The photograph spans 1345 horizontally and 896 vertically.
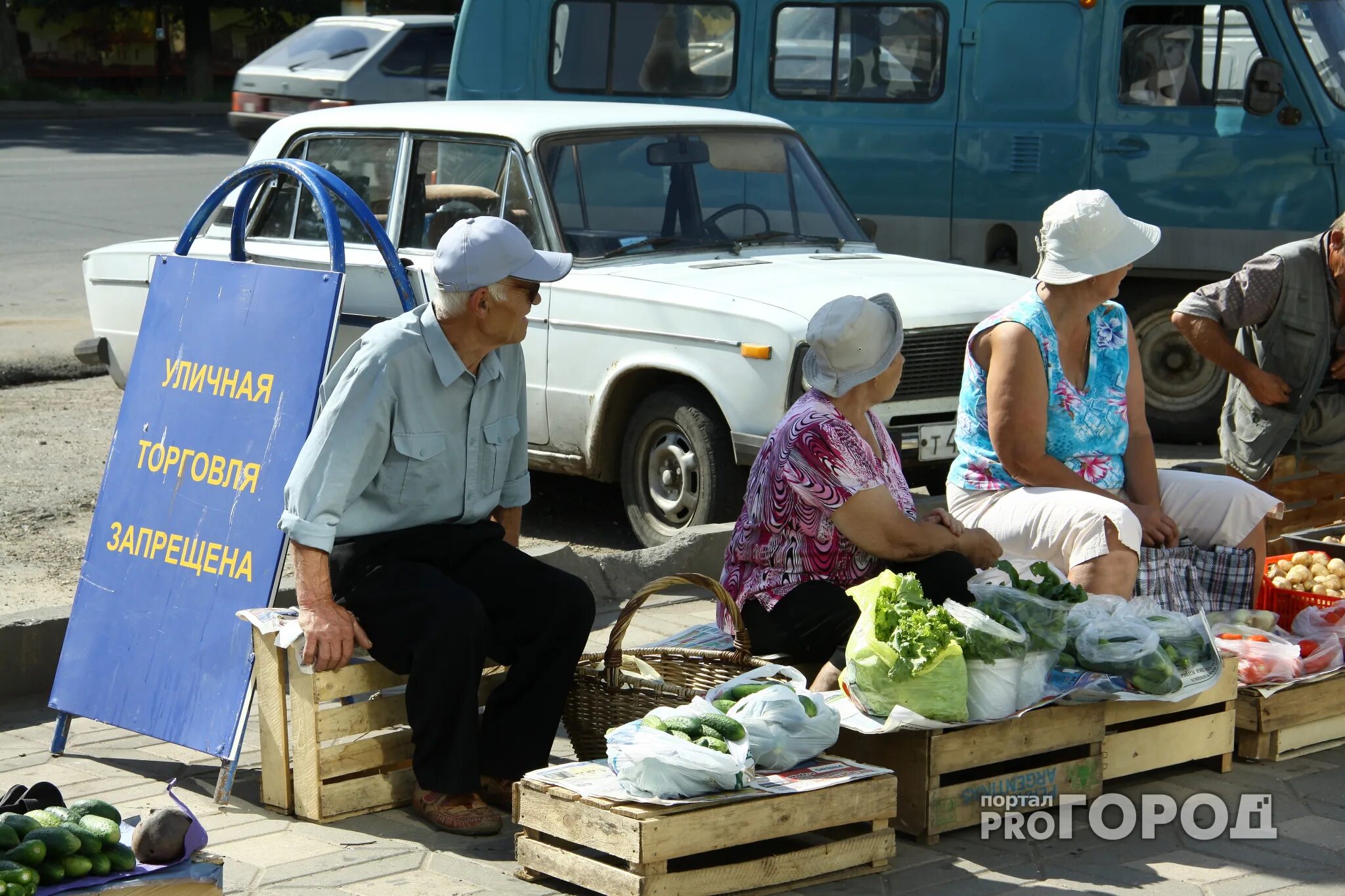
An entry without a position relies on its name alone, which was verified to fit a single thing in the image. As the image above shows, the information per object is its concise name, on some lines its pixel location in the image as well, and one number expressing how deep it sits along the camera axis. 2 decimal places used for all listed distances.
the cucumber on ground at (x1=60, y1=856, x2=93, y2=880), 6.43
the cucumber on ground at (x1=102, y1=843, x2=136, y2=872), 6.61
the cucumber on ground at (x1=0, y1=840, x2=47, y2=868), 6.31
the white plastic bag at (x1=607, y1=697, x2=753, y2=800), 7.46
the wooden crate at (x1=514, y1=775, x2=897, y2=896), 7.34
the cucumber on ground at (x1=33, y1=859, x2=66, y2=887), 6.37
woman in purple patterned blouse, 9.04
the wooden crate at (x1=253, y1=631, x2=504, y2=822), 8.50
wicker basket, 8.84
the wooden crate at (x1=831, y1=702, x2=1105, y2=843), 8.29
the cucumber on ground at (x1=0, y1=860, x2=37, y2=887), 6.14
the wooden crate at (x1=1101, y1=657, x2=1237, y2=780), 9.07
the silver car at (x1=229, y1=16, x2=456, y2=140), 37.19
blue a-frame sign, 8.96
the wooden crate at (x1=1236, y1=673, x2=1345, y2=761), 9.54
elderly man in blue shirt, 8.34
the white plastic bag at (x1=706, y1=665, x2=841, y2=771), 7.90
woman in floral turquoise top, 9.90
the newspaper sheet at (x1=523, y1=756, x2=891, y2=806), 7.58
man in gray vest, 12.07
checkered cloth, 10.43
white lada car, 13.49
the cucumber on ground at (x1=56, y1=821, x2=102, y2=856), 6.54
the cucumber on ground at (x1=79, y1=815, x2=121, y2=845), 6.63
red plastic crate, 10.63
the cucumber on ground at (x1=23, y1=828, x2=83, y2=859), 6.41
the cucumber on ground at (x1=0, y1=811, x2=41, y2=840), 6.50
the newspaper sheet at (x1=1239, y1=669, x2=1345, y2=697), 9.52
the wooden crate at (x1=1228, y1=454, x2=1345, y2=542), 12.80
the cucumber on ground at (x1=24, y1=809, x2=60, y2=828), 6.58
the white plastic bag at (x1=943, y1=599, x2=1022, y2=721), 8.23
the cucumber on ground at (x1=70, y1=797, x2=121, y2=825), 6.81
